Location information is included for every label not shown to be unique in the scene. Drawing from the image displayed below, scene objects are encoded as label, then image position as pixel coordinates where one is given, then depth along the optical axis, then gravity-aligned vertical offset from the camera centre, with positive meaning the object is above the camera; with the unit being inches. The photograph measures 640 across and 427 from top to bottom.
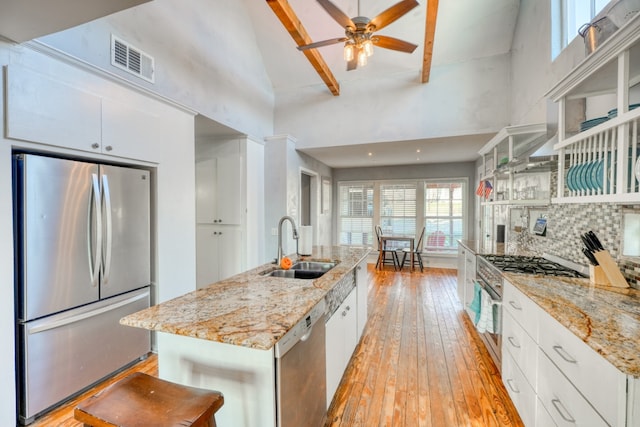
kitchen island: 43.6 -22.5
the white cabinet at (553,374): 38.0 -28.5
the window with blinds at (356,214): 281.4 -3.1
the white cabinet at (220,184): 159.5 +15.4
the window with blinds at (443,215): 253.0 -3.3
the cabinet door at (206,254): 164.2 -26.1
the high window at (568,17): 93.5 +68.6
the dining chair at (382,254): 245.8 -39.0
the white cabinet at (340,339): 70.1 -36.8
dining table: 238.7 -26.3
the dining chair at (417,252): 239.2 -36.1
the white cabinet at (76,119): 65.3 +25.4
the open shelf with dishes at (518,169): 105.6 +17.3
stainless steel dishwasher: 45.0 -29.9
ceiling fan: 91.7 +64.8
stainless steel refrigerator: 67.7 -17.4
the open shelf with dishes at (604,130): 50.8 +17.0
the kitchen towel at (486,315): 88.7 -33.8
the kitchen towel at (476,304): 98.7 -33.6
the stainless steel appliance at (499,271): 83.4 -17.9
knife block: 66.6 -15.6
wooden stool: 35.6 -26.6
